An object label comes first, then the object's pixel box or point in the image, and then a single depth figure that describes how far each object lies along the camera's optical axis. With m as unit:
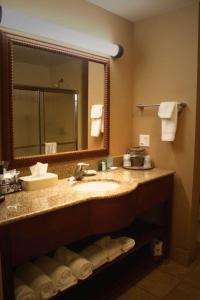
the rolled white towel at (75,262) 1.56
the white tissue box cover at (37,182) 1.66
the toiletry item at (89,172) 2.08
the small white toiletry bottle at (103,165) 2.29
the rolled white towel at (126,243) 1.87
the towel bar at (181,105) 2.22
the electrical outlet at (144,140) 2.52
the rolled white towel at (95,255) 1.70
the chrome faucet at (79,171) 1.96
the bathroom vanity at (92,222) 1.26
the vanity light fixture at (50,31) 1.55
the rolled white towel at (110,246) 1.79
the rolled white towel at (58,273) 1.46
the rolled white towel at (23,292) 1.30
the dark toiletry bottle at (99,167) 2.27
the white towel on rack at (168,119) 2.20
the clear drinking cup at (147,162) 2.40
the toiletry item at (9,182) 1.56
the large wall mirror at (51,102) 1.68
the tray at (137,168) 2.37
